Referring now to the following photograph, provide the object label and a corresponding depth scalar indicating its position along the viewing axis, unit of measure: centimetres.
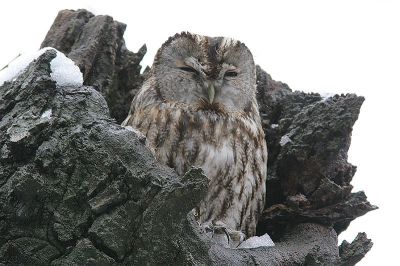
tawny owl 510
